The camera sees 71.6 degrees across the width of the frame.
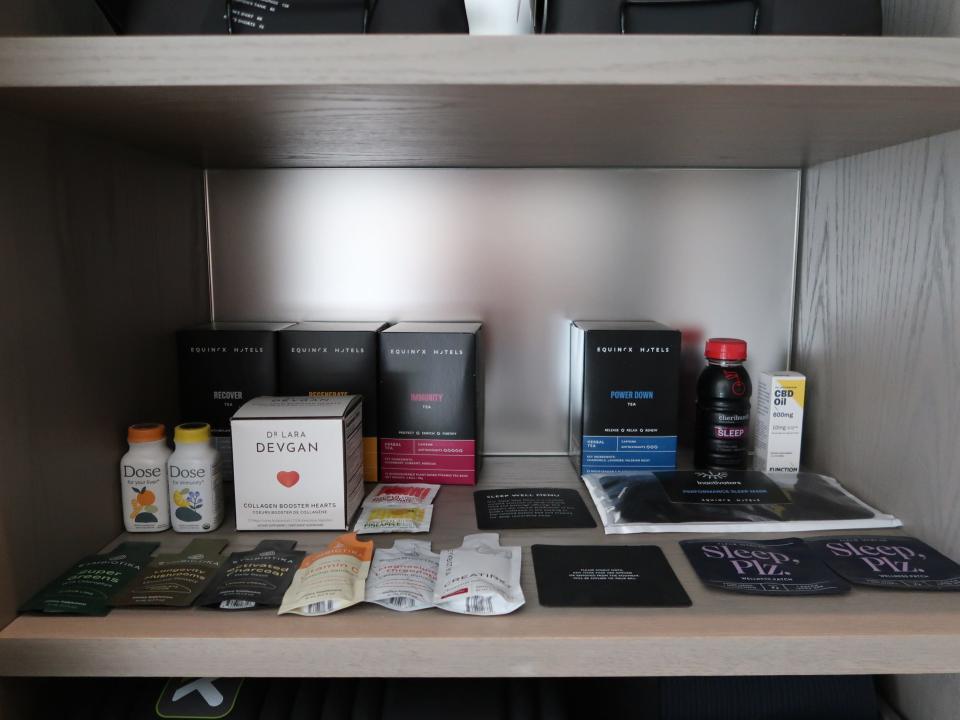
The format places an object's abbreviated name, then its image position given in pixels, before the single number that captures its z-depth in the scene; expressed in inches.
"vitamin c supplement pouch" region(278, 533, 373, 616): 20.9
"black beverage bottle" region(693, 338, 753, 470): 33.3
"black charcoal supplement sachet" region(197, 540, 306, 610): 21.4
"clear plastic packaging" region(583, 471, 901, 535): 27.2
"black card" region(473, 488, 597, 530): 28.0
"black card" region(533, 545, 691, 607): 21.8
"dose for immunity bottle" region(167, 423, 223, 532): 26.8
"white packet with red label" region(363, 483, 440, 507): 29.8
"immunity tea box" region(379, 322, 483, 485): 31.7
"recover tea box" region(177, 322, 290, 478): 32.1
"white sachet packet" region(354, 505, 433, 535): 27.1
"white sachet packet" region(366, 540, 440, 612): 21.5
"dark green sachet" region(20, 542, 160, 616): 20.9
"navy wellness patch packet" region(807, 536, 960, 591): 22.5
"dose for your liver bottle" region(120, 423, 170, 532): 26.8
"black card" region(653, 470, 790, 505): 29.6
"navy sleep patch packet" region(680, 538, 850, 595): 22.4
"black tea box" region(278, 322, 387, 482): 32.0
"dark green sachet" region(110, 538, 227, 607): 21.5
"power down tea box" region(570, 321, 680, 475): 32.3
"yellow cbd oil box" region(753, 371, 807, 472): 32.8
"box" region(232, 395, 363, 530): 26.5
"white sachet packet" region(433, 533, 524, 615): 21.1
